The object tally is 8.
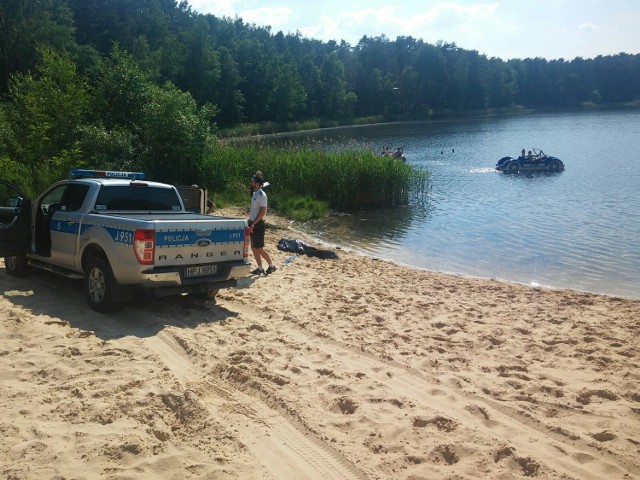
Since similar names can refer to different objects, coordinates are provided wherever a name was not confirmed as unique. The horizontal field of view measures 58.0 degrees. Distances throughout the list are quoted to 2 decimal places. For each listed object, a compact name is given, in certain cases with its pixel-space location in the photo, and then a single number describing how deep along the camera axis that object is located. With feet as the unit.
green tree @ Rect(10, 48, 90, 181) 61.36
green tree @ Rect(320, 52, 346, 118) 352.90
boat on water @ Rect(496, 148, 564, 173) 124.88
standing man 36.13
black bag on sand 44.37
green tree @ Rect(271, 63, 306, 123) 303.48
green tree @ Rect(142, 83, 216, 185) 66.23
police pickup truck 24.30
